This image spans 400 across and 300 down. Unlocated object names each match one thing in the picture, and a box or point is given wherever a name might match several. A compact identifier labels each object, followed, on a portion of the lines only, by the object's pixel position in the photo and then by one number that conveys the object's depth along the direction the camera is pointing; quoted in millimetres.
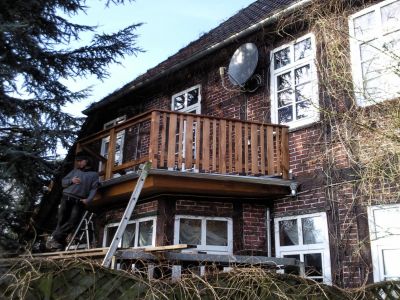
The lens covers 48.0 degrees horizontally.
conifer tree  7453
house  6789
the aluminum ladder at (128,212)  5581
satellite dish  8945
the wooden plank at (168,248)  5652
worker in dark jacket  7977
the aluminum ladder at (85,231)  9920
